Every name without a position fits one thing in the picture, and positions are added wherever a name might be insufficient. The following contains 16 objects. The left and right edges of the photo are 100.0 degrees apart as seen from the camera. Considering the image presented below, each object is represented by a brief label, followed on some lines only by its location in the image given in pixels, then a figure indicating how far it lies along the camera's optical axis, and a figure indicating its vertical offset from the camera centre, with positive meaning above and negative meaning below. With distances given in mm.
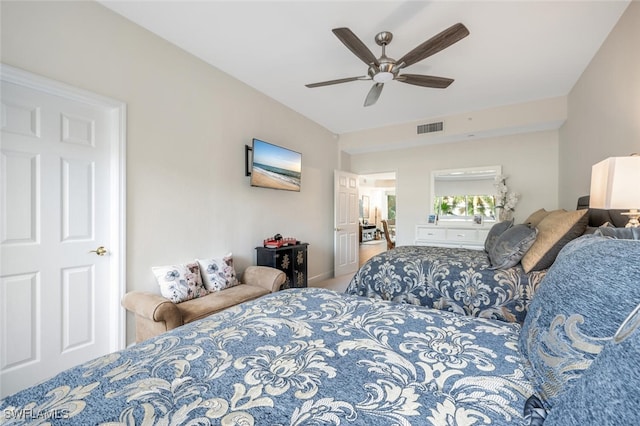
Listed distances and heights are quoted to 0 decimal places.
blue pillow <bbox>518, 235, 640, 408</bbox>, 521 -219
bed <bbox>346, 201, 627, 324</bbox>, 1895 -537
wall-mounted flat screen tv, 3389 +621
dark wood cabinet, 3389 -647
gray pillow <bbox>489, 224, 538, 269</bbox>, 2072 -269
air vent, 4434 +1421
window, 4664 +352
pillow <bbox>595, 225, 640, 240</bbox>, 1181 -95
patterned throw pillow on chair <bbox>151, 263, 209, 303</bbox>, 2398 -647
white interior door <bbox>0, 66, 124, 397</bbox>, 1781 -179
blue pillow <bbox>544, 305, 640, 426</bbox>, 348 -251
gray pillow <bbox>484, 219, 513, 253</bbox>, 2893 -223
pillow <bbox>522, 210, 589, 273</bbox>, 1788 -173
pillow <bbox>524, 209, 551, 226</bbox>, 2796 -55
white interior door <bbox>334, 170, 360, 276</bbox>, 5125 -218
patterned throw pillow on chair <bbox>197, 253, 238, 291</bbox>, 2773 -651
